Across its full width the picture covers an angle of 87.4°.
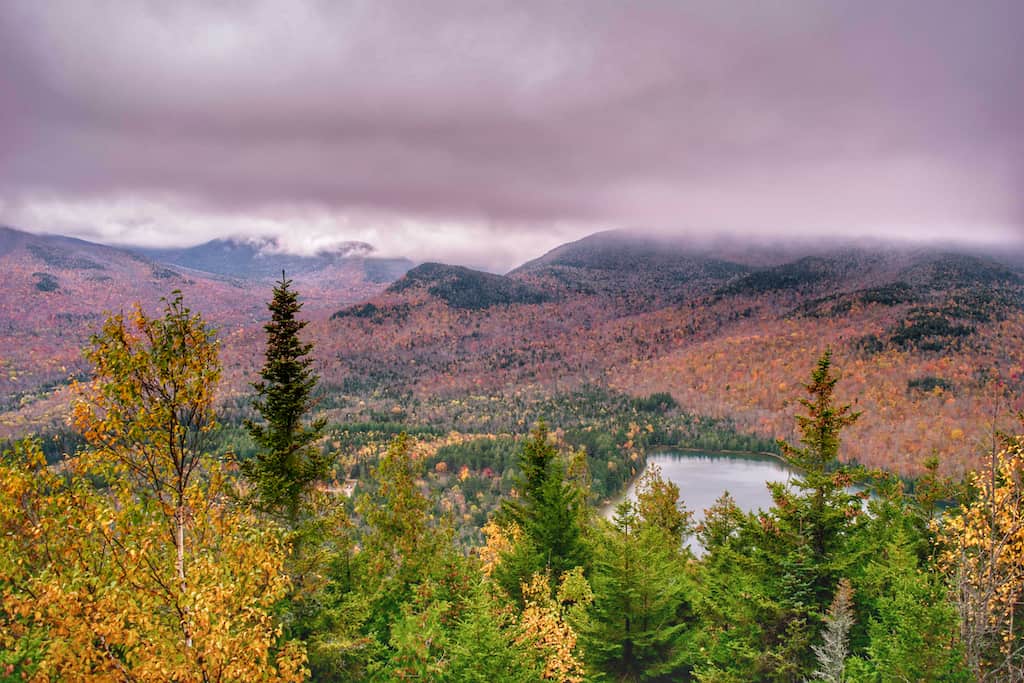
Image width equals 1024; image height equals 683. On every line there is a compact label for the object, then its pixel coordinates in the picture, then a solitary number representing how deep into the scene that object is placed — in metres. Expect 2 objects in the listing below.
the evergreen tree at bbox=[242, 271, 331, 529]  17.72
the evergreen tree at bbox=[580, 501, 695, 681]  20.19
